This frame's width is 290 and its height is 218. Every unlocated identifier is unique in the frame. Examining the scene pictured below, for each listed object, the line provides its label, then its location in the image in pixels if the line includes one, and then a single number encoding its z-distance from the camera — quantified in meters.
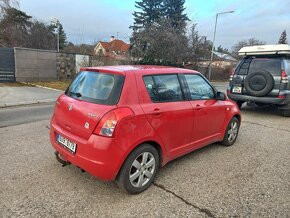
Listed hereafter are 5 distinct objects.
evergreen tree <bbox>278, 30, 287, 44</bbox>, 72.30
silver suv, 7.39
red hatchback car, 2.85
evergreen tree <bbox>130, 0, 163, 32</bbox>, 36.70
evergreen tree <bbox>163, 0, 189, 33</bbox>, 35.65
